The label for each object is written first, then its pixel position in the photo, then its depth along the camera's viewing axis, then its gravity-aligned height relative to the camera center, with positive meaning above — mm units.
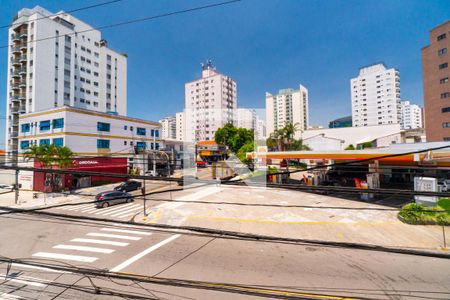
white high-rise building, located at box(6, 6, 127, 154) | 42438 +21355
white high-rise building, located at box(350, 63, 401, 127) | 86738 +27218
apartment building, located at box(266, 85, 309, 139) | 108812 +27733
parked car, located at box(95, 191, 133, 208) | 17812 -3099
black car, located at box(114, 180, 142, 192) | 23955 -3125
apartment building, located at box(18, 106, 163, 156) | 29656 +4812
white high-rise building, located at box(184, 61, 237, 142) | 73938 +21410
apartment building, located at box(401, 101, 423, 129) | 115500 +22941
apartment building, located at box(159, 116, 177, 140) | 108369 +18488
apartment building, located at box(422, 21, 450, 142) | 41250 +15128
